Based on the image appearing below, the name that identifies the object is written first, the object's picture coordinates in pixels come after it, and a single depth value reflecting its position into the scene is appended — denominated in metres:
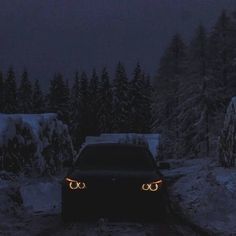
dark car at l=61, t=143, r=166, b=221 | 11.71
